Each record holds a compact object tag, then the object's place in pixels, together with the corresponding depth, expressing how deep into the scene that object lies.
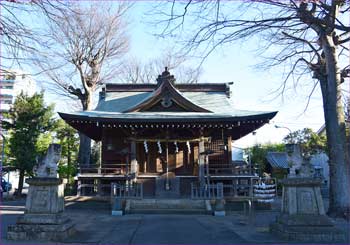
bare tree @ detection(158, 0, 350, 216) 13.09
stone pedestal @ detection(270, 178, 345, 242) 8.20
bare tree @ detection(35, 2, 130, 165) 26.30
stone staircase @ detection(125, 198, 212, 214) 14.97
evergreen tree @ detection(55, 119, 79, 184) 33.69
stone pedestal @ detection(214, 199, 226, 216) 14.66
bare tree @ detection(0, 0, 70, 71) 6.33
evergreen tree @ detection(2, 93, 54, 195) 25.72
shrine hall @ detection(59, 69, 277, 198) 17.41
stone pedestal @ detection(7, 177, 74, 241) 8.22
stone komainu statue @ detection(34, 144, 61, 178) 8.90
